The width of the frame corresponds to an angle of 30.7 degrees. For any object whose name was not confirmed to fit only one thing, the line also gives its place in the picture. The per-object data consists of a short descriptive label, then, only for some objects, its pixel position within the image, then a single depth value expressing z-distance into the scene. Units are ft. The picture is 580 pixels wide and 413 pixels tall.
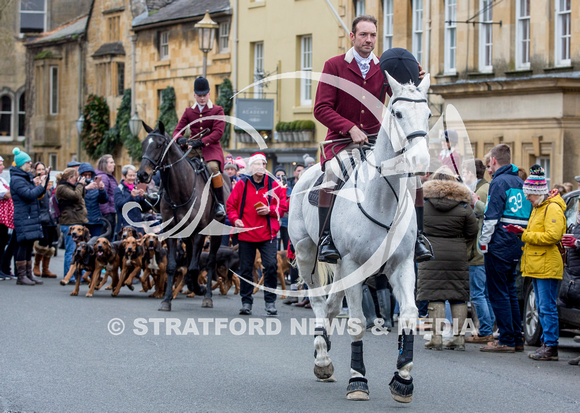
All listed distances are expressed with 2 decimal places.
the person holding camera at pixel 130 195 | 64.64
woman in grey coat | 40.70
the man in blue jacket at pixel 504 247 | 39.83
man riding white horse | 31.45
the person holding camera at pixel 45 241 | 68.80
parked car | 40.52
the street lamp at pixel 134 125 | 143.54
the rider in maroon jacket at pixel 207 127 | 54.49
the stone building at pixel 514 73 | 91.35
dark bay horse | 53.26
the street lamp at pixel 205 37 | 98.26
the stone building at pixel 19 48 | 227.20
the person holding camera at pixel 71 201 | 66.28
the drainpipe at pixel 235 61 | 147.23
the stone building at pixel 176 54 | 152.25
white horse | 27.89
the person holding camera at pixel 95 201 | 66.35
